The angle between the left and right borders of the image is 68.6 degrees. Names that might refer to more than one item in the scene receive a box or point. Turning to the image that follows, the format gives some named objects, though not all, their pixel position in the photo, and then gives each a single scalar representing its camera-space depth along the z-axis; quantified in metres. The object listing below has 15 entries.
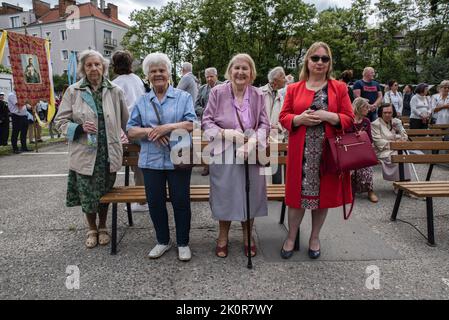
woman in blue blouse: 3.02
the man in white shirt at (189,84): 6.79
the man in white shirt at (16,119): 9.75
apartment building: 47.94
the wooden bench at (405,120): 9.46
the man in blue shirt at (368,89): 7.39
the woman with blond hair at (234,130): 3.04
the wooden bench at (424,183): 3.52
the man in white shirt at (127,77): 4.34
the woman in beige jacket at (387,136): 5.41
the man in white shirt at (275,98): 5.25
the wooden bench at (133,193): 3.34
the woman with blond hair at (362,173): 4.91
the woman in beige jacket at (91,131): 3.27
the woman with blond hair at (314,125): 2.95
